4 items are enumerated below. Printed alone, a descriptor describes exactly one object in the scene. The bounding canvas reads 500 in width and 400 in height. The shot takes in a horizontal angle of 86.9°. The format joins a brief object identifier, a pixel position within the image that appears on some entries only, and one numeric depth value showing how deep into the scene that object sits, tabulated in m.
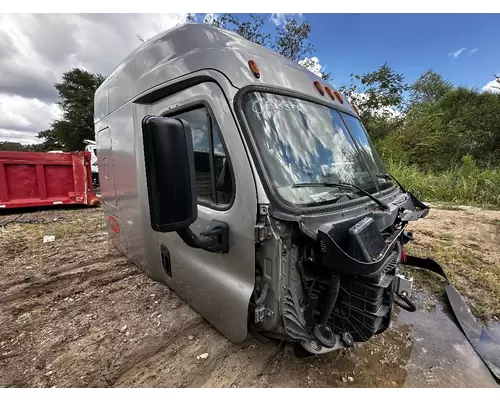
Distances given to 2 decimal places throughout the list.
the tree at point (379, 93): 12.09
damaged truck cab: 1.46
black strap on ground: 2.14
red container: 6.54
